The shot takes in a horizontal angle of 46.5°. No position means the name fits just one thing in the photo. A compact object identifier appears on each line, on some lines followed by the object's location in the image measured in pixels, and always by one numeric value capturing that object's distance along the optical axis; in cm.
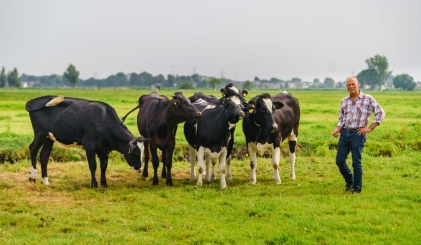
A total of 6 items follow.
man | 980
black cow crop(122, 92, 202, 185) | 1146
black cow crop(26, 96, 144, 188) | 1142
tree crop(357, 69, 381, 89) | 15538
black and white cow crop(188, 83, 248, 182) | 1226
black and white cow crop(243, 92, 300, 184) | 1130
